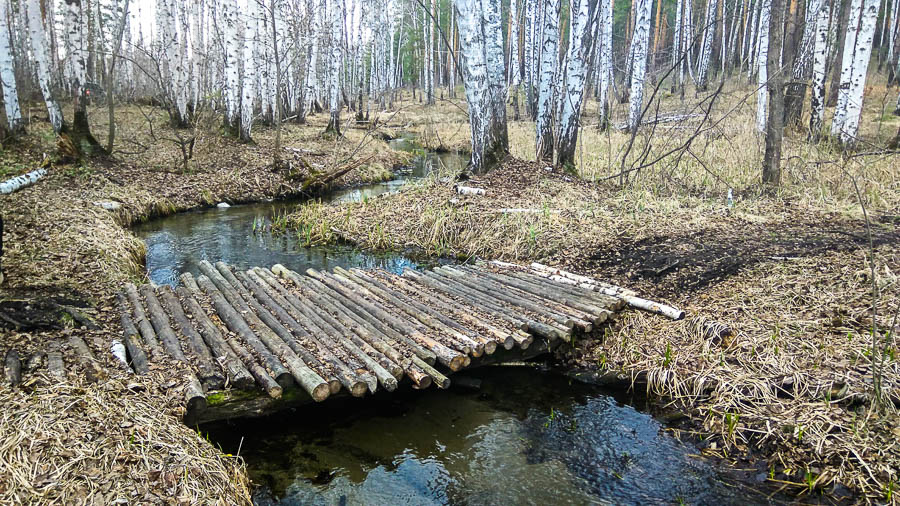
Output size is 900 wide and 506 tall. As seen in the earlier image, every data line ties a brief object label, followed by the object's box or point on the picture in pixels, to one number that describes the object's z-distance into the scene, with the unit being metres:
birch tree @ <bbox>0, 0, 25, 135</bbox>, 11.35
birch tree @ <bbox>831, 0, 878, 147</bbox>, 10.40
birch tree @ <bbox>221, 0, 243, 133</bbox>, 14.85
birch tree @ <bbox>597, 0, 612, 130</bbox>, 18.39
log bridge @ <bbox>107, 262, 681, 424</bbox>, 4.27
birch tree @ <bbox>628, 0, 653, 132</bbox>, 14.79
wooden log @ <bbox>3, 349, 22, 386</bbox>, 3.72
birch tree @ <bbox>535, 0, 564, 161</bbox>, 10.87
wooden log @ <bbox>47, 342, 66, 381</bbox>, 3.84
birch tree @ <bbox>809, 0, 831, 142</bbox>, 10.80
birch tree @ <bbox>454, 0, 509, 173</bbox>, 10.39
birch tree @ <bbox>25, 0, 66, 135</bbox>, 11.72
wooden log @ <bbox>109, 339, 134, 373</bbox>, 4.19
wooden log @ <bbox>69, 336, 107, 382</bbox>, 3.95
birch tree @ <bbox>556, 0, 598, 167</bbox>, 10.99
